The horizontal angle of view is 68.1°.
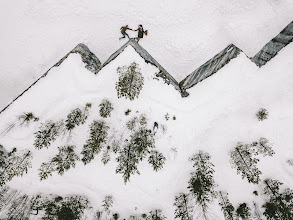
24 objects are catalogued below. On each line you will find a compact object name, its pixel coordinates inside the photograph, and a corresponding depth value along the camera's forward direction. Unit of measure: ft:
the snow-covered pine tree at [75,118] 56.70
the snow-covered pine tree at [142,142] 57.72
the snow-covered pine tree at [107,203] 59.31
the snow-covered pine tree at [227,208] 57.58
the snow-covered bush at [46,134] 56.08
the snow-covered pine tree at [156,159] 58.09
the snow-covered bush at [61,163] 55.47
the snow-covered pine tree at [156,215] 59.36
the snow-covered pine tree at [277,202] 55.52
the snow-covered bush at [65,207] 57.41
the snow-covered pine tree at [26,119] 57.88
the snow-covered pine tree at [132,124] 58.39
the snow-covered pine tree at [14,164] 55.72
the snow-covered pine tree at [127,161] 56.85
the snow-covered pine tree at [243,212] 57.82
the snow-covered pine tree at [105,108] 57.57
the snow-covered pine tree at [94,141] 56.44
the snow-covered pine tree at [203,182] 57.31
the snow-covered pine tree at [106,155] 57.26
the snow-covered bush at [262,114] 58.54
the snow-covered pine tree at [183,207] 58.31
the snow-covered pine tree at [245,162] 55.62
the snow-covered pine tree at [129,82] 57.11
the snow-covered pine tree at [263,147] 56.65
